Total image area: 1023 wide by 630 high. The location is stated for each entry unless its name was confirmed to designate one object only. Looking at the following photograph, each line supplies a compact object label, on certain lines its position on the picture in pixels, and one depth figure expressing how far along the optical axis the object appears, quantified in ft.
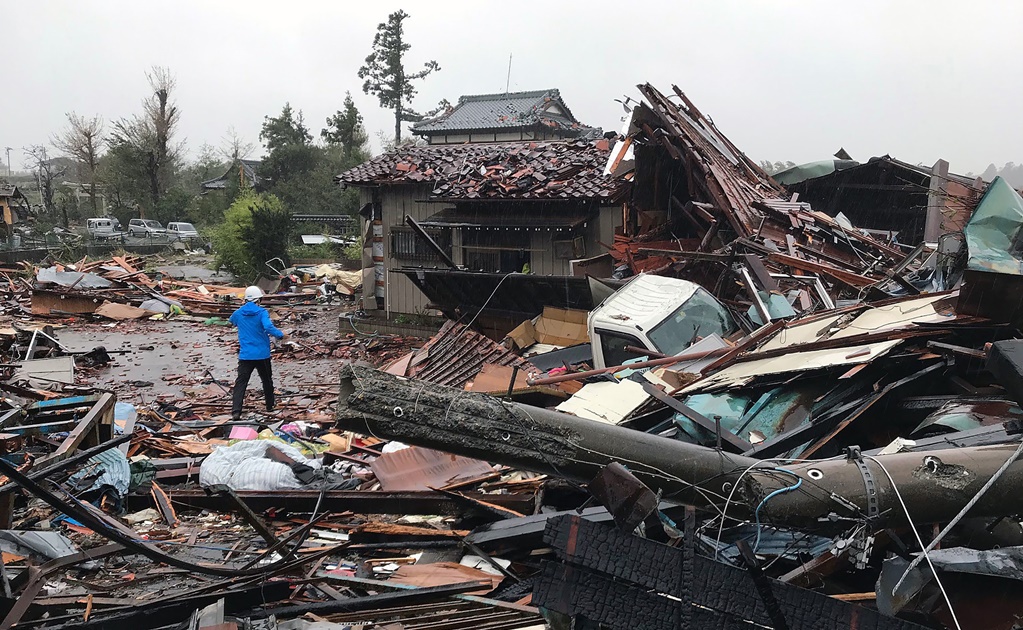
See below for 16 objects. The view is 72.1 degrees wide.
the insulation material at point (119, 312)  61.51
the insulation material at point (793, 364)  16.35
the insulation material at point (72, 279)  65.62
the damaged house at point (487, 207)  45.39
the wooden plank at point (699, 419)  15.89
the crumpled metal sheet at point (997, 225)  23.22
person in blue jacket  29.43
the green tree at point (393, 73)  132.77
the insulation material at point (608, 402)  18.92
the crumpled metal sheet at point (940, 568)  9.13
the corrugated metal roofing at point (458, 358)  30.83
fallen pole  8.85
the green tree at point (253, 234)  79.61
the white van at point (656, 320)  25.72
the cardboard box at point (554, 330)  34.76
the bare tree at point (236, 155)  179.64
